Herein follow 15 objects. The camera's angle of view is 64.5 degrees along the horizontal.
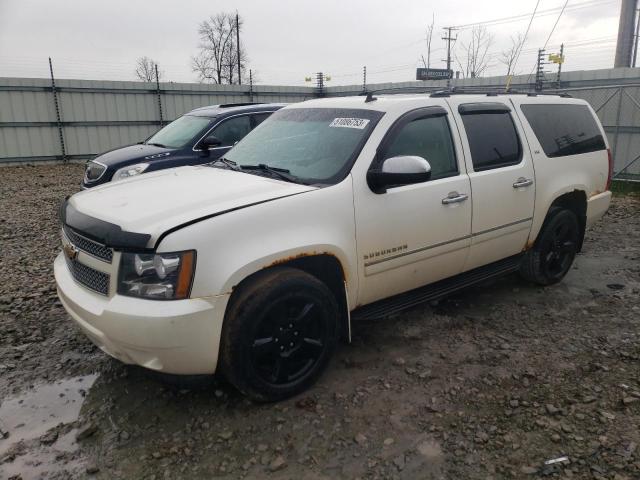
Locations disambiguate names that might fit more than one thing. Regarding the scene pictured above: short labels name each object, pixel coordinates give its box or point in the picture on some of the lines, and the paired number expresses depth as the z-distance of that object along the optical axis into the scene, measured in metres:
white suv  2.64
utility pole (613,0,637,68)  14.67
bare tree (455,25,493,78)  27.87
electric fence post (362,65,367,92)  18.72
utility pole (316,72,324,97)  20.02
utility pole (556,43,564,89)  12.77
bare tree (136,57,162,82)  39.88
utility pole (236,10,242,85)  38.27
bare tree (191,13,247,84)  39.91
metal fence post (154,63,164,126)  16.59
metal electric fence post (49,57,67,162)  15.34
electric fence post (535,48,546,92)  12.11
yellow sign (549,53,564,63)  9.92
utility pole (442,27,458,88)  34.02
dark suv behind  7.15
